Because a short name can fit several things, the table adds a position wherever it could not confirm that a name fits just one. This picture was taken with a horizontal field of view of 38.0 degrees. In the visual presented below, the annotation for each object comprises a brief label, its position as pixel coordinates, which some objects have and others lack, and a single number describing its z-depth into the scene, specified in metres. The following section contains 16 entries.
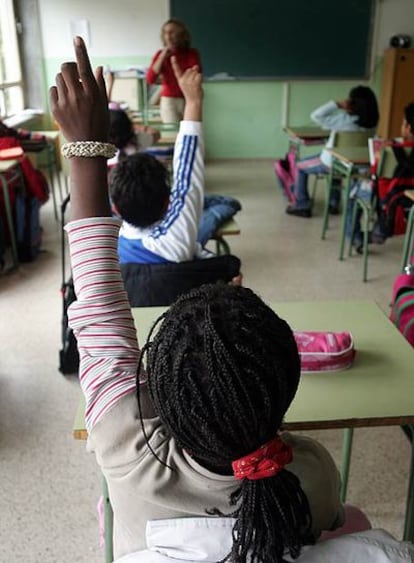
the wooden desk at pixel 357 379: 1.21
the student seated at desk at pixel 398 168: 3.53
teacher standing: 4.66
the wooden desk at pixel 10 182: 3.79
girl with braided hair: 0.64
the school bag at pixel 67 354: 2.61
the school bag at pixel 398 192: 3.53
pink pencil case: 1.35
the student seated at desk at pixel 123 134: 3.13
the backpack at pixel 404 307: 1.84
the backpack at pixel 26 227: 4.08
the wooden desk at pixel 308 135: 4.97
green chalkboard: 6.86
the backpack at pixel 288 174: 5.37
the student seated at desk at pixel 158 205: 1.77
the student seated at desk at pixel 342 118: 4.72
